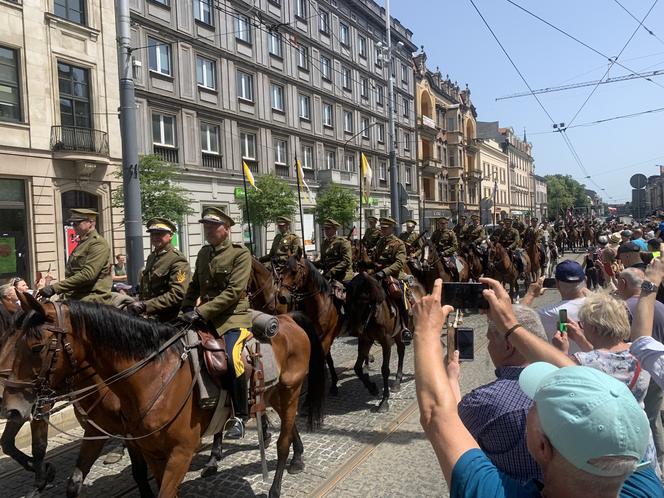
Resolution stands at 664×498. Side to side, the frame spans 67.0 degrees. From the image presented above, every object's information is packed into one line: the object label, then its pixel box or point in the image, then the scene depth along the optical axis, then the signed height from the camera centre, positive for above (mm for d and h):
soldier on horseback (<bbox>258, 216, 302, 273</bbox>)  10686 -163
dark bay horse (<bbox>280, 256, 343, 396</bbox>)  7559 -909
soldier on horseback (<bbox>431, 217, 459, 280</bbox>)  13258 -341
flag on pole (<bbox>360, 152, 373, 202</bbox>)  18500 +2440
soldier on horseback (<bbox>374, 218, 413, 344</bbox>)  8133 -566
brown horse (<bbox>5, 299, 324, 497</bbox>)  3352 -908
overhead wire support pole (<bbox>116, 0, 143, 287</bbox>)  8836 +1572
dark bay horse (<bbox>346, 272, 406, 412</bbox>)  7382 -1263
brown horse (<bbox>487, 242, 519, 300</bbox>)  14930 -1121
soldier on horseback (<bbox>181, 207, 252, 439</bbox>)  4199 -501
